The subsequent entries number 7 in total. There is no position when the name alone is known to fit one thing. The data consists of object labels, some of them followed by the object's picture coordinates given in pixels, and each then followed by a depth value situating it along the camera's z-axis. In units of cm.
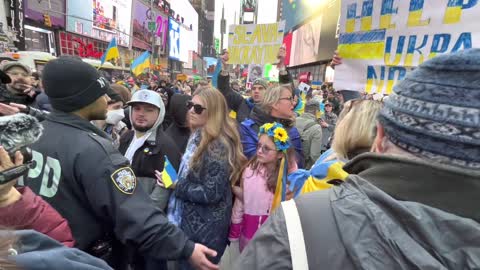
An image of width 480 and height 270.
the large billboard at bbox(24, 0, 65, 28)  2328
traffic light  2499
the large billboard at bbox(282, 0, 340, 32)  3677
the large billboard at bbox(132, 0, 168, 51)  4302
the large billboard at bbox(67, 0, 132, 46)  2903
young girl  290
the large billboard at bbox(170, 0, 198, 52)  6128
